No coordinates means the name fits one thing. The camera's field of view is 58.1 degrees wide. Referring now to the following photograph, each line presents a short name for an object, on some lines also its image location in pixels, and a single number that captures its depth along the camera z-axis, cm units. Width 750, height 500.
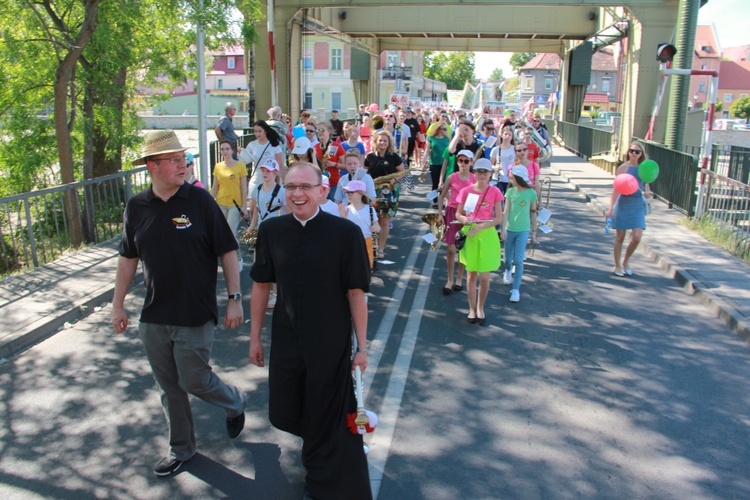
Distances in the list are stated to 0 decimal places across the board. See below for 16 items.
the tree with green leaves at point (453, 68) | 12483
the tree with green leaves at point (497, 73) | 16975
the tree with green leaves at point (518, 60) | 14325
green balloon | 921
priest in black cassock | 356
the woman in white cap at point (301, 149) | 874
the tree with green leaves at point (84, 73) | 1032
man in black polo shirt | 400
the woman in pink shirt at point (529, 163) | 902
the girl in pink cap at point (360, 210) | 753
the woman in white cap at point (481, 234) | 712
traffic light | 1377
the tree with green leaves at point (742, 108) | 7562
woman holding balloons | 923
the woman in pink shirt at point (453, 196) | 833
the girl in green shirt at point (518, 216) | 797
